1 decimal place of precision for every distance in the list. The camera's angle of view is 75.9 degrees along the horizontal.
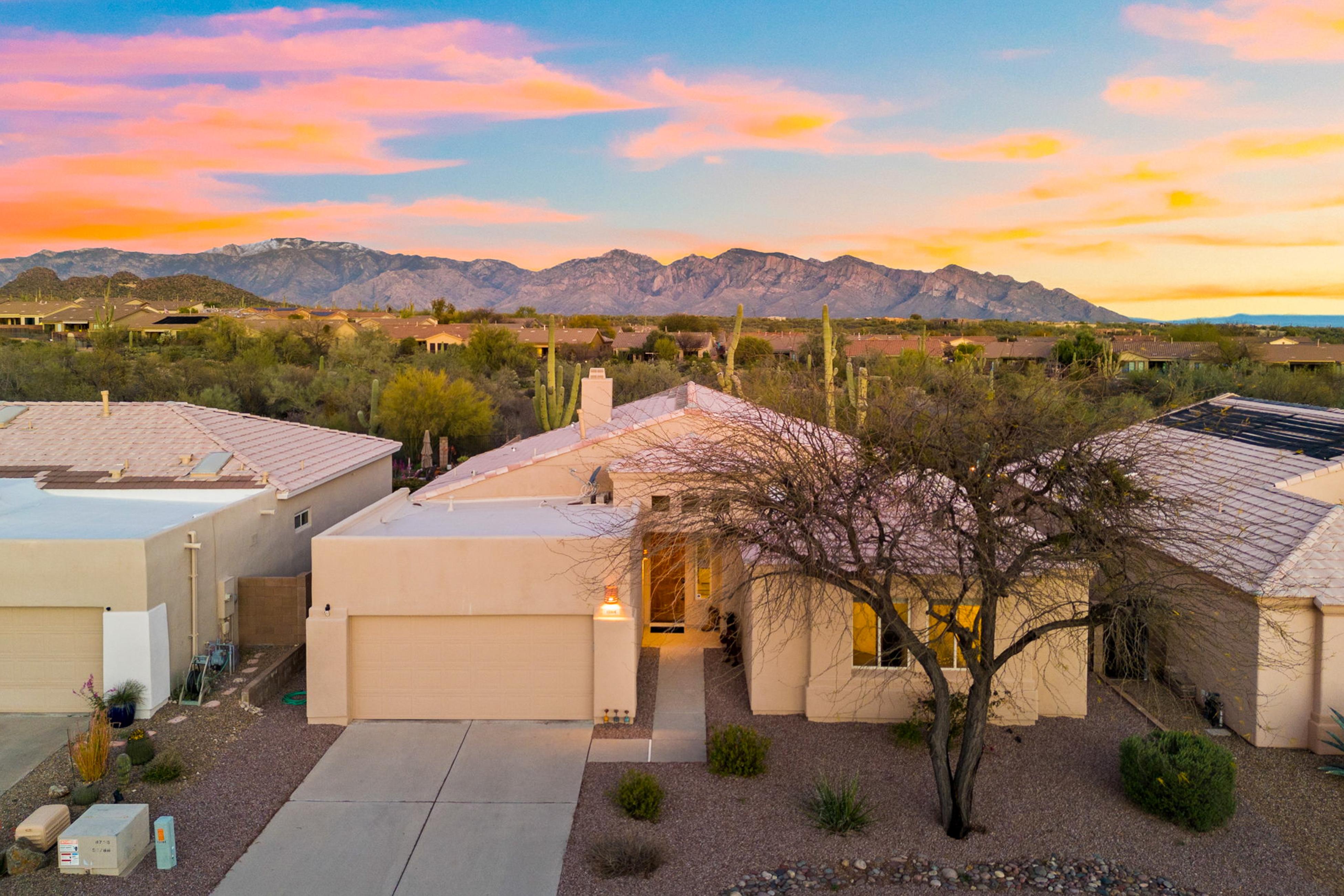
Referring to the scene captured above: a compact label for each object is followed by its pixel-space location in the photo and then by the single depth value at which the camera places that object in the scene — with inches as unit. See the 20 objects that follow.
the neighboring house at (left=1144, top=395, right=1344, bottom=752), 440.8
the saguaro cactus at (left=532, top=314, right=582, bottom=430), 1273.4
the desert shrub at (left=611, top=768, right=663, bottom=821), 378.9
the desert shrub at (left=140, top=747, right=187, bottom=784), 402.6
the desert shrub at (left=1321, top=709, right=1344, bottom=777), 426.3
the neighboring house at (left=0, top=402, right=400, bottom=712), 470.6
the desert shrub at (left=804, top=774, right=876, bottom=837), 369.4
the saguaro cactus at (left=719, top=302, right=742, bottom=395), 817.5
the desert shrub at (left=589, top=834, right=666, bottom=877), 339.6
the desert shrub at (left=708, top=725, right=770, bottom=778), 419.2
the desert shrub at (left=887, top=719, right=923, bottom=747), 455.2
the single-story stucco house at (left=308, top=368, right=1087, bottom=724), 471.8
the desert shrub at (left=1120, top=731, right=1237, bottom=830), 374.3
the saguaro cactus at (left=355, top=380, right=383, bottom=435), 1339.8
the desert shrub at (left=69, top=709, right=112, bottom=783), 396.5
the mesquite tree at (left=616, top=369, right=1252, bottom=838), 337.4
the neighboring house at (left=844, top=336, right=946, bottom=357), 2463.1
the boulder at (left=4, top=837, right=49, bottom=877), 332.2
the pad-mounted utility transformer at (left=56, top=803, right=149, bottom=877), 332.5
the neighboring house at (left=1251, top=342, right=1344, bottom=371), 2498.8
